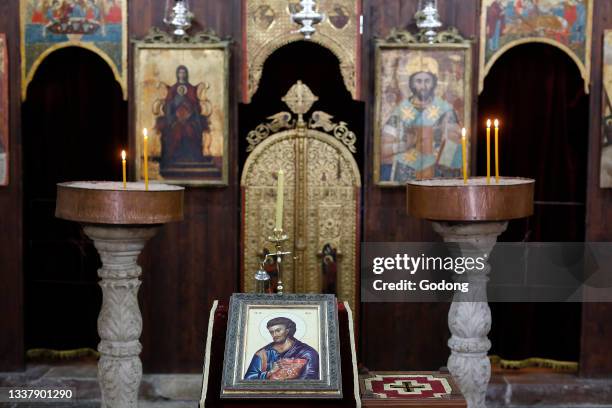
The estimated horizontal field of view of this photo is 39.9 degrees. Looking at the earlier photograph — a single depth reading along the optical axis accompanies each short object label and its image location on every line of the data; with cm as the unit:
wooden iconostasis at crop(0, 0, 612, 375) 512
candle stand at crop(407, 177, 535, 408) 374
